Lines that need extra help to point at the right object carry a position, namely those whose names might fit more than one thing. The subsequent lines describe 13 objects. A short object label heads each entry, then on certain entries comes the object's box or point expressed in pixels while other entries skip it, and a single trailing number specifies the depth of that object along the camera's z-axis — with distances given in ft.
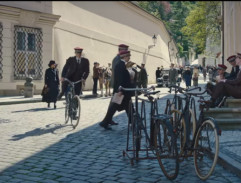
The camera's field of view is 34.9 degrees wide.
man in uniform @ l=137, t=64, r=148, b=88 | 65.51
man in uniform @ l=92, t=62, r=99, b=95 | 65.16
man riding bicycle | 31.35
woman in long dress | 44.16
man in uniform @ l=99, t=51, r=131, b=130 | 25.39
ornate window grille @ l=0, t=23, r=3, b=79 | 60.03
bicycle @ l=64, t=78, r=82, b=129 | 28.33
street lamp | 120.57
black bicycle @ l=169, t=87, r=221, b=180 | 14.32
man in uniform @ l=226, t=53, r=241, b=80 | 32.81
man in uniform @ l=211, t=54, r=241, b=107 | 27.48
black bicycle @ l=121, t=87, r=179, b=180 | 14.70
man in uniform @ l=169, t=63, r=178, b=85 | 86.96
